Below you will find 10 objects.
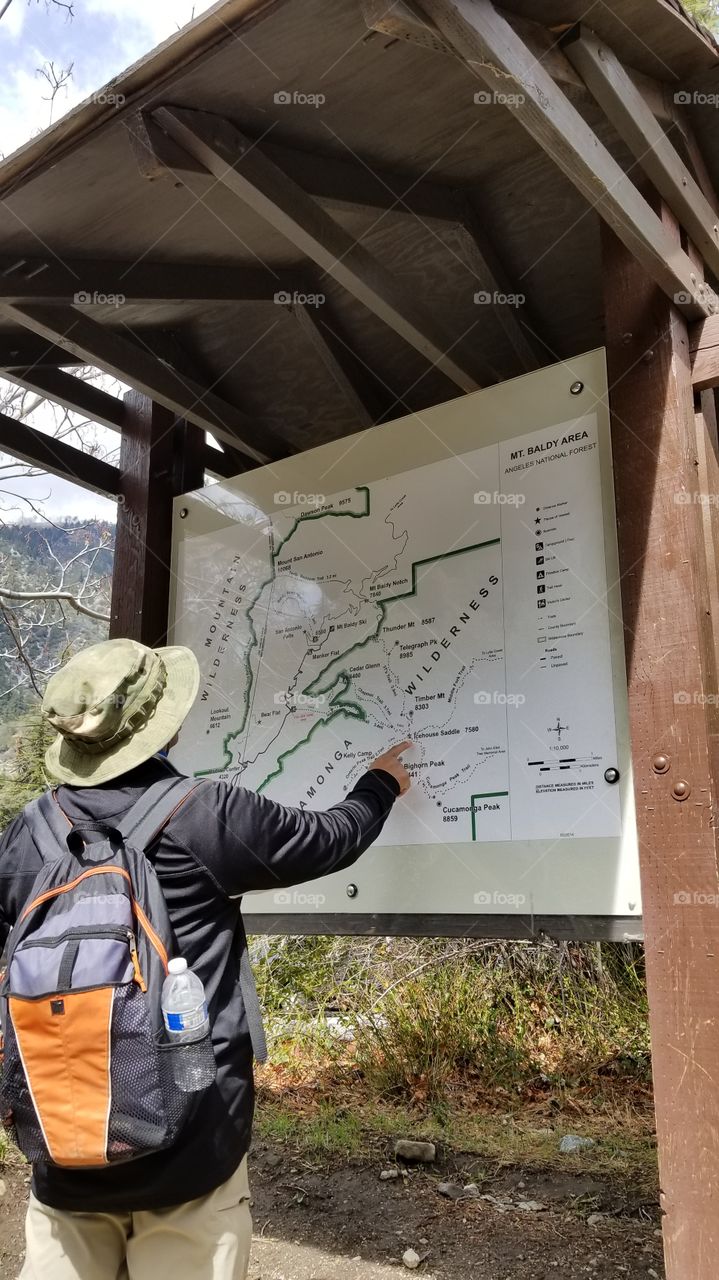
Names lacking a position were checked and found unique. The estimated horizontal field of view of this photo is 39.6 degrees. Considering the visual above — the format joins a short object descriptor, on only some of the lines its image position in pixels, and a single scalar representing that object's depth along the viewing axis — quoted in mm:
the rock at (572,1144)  4345
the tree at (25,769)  10141
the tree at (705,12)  6908
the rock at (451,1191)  3994
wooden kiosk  2221
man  1791
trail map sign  2734
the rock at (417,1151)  4320
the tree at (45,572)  12781
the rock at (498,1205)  3844
